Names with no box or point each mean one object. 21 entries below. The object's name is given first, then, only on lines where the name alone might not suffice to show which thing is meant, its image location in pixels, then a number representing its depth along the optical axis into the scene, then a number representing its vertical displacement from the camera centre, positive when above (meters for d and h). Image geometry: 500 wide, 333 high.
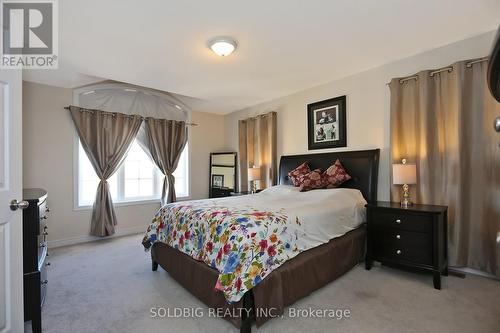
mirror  5.38 -0.17
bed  1.79 -0.77
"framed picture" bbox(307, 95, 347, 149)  3.69 +0.66
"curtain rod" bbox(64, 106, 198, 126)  3.93 +0.94
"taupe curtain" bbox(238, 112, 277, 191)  4.64 +0.39
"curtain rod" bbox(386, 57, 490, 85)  2.52 +1.05
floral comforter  1.76 -0.60
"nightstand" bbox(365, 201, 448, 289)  2.37 -0.74
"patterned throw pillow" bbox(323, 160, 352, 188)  3.38 -0.14
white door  1.43 -0.21
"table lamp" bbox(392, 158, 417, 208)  2.70 -0.10
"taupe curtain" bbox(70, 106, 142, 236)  4.03 +0.34
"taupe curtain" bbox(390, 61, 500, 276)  2.46 +0.11
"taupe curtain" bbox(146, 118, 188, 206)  4.76 +0.40
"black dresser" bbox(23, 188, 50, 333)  1.64 -0.65
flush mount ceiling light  2.58 +1.29
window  4.15 -0.23
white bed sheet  2.31 -0.43
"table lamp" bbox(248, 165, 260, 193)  4.65 -0.14
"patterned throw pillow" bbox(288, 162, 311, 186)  3.77 -0.09
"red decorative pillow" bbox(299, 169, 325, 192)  3.51 -0.22
